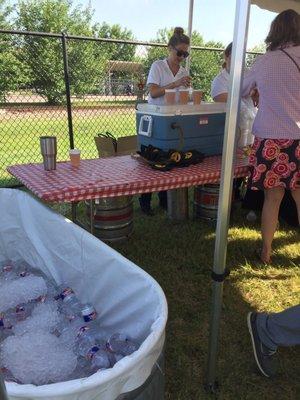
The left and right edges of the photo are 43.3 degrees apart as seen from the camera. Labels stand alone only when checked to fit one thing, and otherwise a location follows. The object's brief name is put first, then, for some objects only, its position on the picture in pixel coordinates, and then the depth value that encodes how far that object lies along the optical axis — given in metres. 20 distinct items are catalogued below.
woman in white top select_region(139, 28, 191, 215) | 3.23
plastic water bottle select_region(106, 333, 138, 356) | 1.46
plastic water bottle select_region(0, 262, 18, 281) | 2.31
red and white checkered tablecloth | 2.13
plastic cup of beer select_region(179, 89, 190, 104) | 2.81
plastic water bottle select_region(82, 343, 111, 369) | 1.36
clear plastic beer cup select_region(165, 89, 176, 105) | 2.77
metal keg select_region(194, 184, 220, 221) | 3.43
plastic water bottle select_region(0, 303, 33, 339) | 1.75
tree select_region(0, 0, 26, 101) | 8.05
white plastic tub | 0.94
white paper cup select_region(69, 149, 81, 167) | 2.64
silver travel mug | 2.39
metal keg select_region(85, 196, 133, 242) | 2.95
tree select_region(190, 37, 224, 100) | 10.59
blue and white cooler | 2.68
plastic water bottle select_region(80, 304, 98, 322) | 1.69
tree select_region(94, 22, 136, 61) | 11.90
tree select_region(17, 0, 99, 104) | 8.12
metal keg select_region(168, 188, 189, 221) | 3.51
